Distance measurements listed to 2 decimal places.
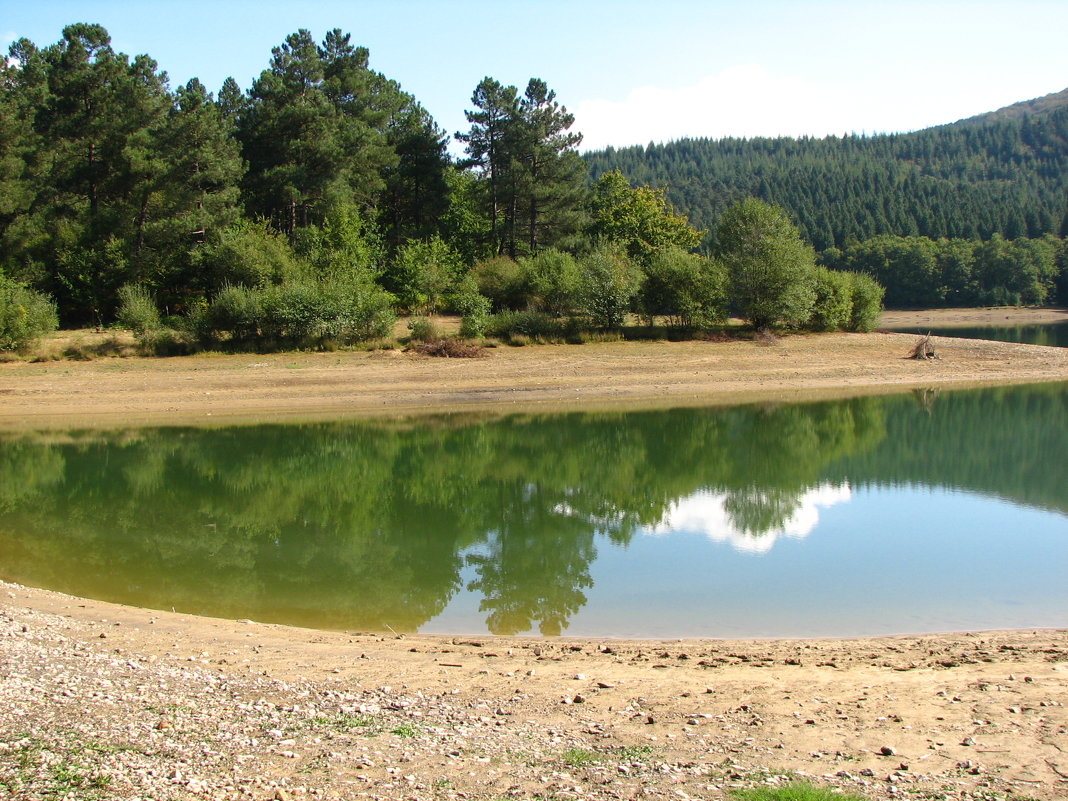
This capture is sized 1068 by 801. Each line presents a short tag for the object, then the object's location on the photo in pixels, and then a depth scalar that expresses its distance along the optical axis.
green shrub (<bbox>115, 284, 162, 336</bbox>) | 34.88
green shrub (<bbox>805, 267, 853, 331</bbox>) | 46.00
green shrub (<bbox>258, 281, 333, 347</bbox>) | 36.41
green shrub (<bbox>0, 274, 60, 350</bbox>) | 33.00
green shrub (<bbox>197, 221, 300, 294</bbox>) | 39.28
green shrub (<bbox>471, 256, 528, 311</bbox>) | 44.31
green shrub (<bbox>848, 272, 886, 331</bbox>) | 47.41
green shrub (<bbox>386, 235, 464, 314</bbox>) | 43.97
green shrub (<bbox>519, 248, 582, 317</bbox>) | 42.56
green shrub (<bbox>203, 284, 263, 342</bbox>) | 36.06
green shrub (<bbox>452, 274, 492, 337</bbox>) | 38.81
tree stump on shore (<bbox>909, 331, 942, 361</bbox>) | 41.26
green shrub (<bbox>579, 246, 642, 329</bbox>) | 42.22
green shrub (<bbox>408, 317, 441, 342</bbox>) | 38.00
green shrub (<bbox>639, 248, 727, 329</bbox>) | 43.44
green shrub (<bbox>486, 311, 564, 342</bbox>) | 40.16
